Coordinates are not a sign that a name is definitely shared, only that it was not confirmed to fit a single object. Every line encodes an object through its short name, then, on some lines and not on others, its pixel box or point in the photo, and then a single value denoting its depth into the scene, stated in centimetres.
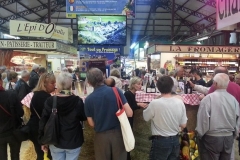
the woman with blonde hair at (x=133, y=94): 351
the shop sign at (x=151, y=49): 1085
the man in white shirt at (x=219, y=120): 295
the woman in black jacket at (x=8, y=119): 304
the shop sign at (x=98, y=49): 1020
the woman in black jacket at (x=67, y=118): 260
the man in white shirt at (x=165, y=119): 262
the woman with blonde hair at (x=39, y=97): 295
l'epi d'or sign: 874
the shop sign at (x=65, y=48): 988
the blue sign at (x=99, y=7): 1049
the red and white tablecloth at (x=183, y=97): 372
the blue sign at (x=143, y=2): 1772
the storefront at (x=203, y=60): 1143
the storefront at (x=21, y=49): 916
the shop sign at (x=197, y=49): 1058
